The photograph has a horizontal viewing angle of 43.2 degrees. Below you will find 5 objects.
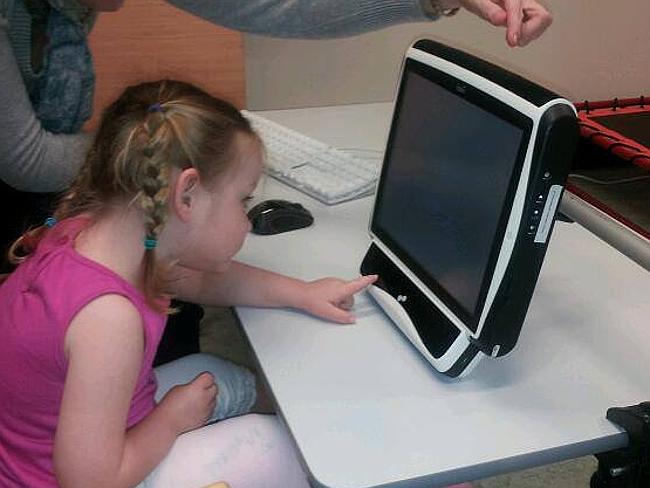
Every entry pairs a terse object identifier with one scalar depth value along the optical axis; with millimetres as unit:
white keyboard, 1249
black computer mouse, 1143
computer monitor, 737
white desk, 756
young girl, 790
